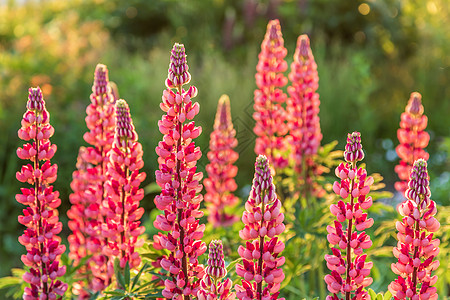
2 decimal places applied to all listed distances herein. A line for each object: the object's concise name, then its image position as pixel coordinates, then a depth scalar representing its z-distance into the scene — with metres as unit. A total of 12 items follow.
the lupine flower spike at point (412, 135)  2.41
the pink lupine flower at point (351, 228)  1.94
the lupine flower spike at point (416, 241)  1.92
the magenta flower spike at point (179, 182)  1.99
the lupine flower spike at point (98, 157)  2.22
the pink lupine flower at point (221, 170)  2.52
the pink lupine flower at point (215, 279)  1.91
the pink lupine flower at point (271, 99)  2.58
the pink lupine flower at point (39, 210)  2.05
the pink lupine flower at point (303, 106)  2.58
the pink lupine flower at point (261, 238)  1.90
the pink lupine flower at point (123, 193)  2.07
